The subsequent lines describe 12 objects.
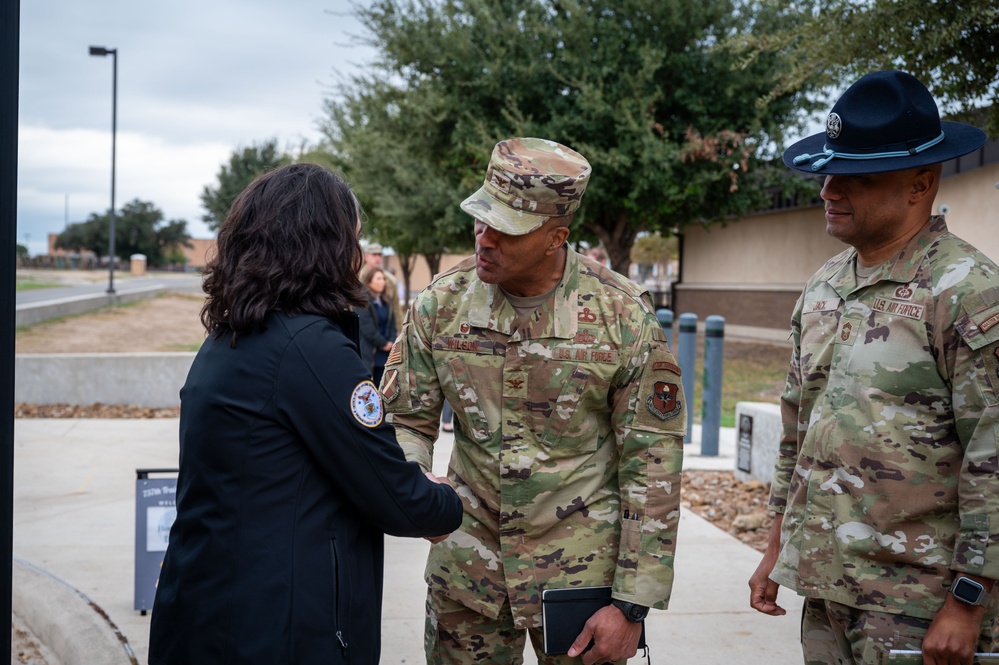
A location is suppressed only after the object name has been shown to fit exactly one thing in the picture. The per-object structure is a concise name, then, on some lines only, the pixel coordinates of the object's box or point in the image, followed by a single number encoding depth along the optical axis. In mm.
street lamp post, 22938
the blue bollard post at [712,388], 8188
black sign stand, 4211
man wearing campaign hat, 2057
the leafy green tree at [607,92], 14547
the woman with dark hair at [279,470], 1841
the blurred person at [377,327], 7840
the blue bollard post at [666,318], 9210
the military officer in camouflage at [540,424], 2332
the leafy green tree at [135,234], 71625
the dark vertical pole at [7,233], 2502
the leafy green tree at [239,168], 51688
